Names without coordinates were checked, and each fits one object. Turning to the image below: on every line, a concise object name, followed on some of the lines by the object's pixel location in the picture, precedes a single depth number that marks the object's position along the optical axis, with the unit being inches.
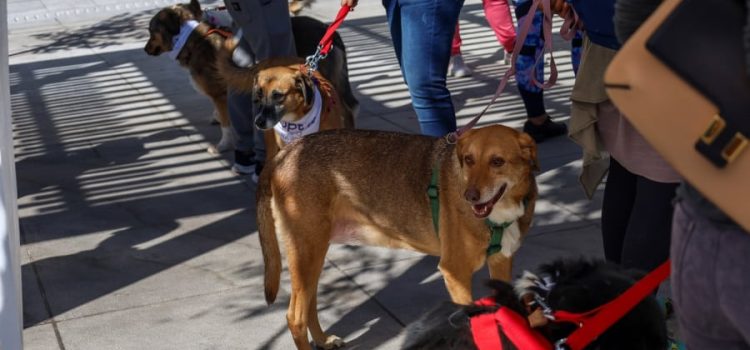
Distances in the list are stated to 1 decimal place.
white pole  153.6
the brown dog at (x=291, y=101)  235.6
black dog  93.7
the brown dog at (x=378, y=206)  159.6
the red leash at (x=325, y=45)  213.6
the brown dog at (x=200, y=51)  311.7
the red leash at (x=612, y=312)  91.4
